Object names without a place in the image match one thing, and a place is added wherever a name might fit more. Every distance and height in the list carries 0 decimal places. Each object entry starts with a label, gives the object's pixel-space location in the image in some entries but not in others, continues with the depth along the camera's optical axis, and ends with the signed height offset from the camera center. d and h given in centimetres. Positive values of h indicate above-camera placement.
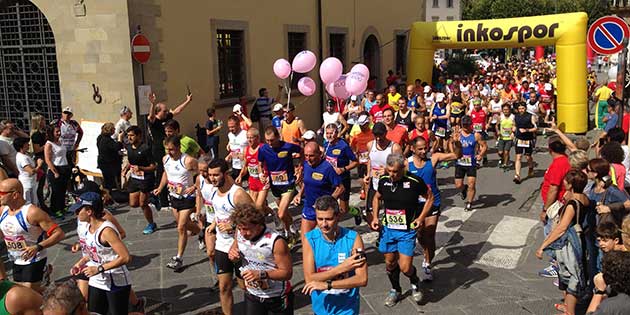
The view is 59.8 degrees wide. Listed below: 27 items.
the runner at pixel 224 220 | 521 -122
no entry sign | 1087 +96
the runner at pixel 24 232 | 518 -126
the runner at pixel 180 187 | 689 -117
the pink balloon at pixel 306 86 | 1338 +13
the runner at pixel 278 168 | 728 -102
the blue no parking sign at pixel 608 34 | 871 +77
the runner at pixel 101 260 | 466 -139
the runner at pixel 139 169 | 817 -110
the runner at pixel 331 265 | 387 -126
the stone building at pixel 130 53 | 1115 +98
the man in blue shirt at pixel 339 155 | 780 -92
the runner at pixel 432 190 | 636 -128
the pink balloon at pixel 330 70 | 1250 +46
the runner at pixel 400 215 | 566 -131
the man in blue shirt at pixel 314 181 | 654 -108
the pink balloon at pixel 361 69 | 1242 +46
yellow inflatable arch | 1542 +137
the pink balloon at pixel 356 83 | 1232 +15
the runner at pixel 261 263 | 406 -130
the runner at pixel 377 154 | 743 -90
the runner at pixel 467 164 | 952 -136
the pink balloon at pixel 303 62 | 1252 +67
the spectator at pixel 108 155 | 919 -99
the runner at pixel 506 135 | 1211 -112
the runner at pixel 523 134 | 1130 -102
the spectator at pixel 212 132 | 1220 -85
